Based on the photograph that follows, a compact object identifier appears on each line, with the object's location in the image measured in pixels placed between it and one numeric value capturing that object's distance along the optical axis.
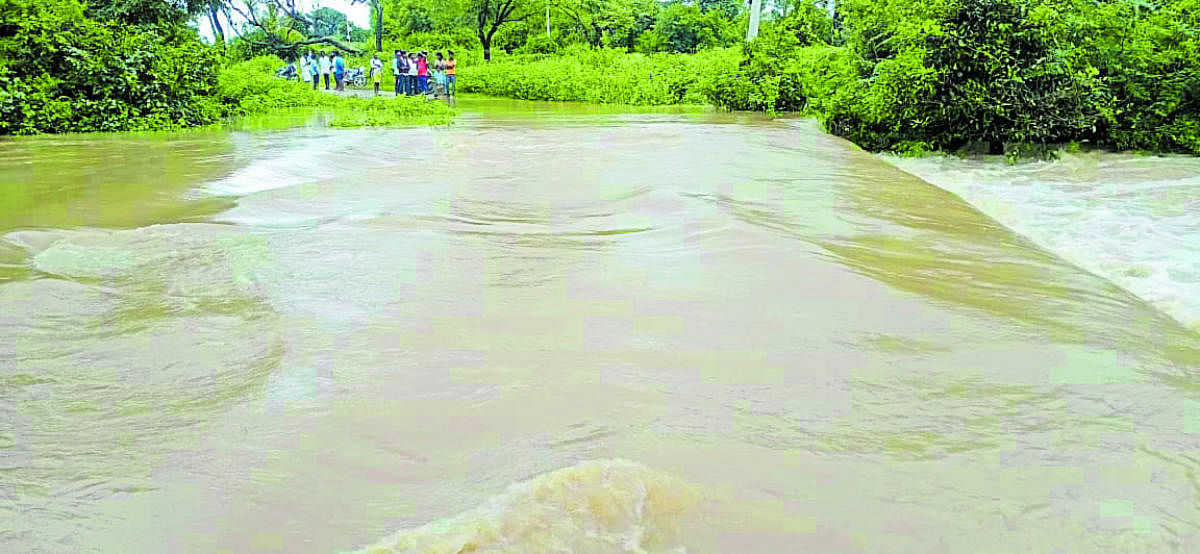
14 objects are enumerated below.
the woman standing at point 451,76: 25.94
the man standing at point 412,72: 26.22
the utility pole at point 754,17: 22.86
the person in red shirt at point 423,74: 26.06
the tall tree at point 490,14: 40.31
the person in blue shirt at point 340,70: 29.45
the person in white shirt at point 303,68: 27.52
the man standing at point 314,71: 28.67
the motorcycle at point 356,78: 35.31
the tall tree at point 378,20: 43.19
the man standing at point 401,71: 26.11
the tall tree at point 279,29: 35.44
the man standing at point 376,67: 27.60
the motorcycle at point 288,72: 30.42
